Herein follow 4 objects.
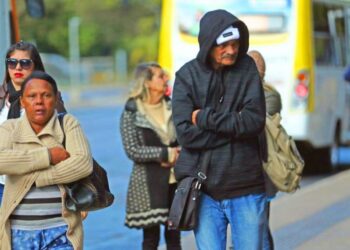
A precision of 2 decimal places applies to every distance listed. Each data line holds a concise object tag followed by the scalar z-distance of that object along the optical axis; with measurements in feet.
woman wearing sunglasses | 39.86
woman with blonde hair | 52.26
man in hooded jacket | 37.06
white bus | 108.58
